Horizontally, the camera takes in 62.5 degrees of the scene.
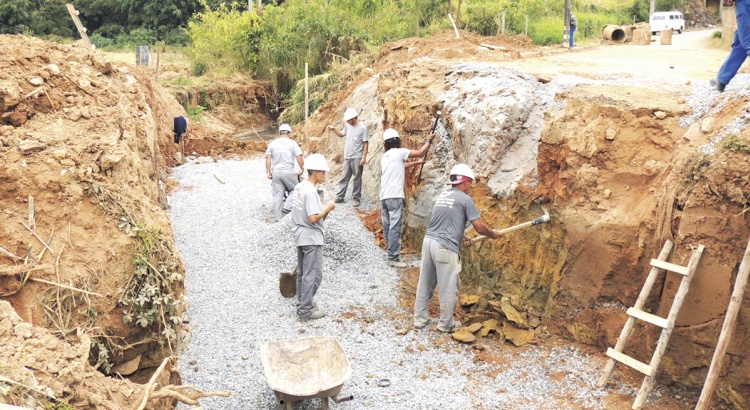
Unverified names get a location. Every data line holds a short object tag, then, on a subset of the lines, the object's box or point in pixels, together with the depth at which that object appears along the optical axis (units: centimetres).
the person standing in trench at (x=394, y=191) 966
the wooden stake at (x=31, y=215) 522
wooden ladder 564
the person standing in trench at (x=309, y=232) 750
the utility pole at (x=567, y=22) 1588
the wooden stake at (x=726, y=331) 523
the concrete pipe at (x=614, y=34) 1662
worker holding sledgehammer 728
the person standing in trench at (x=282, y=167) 1125
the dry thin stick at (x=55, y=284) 487
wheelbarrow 571
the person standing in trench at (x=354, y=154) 1177
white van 3006
